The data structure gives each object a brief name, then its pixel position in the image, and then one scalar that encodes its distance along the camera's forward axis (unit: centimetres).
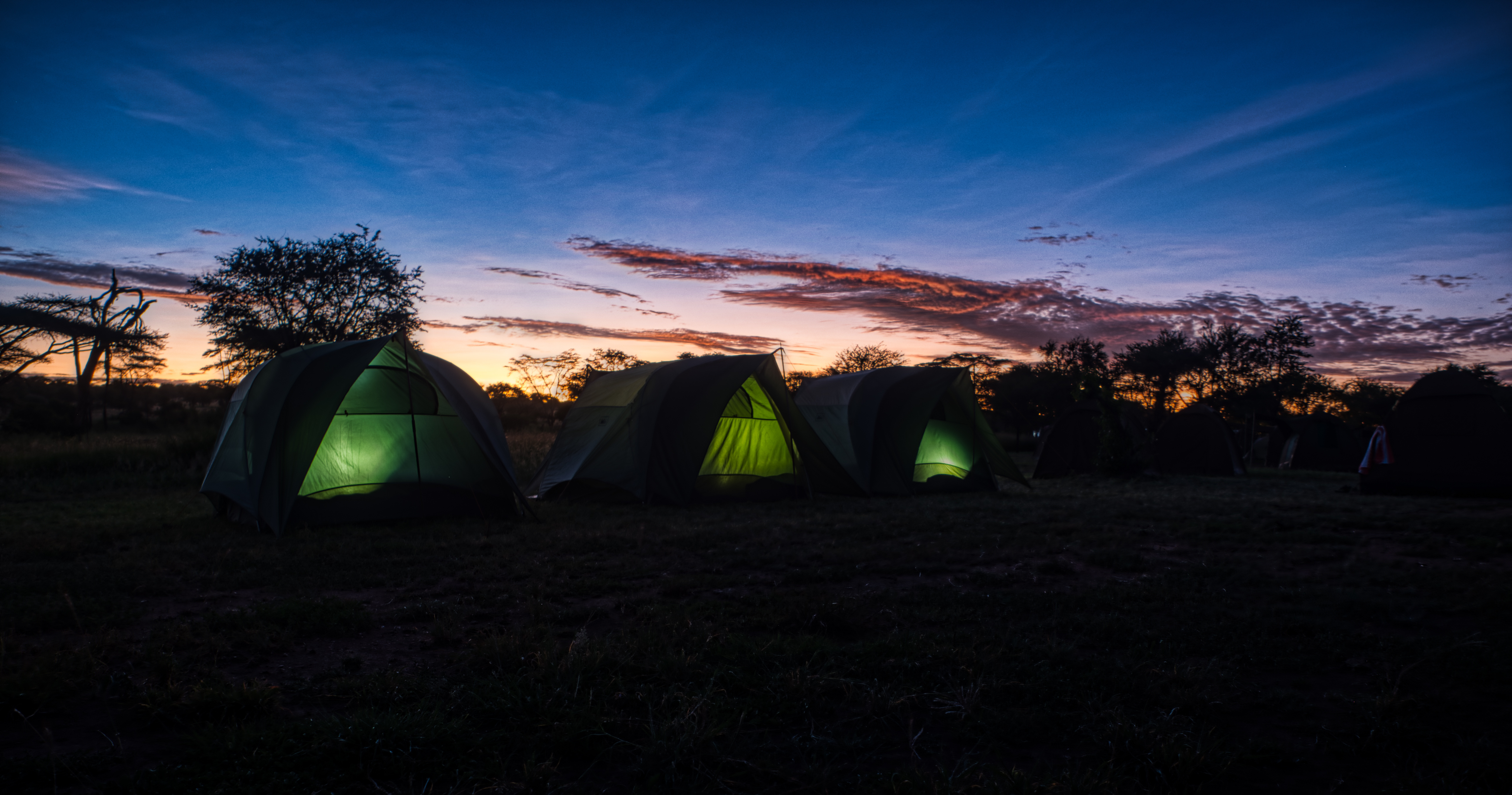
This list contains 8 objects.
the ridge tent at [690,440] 1095
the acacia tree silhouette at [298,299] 2552
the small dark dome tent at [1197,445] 2008
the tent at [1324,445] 2497
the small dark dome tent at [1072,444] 1911
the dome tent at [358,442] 813
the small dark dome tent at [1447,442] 1311
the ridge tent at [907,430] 1281
